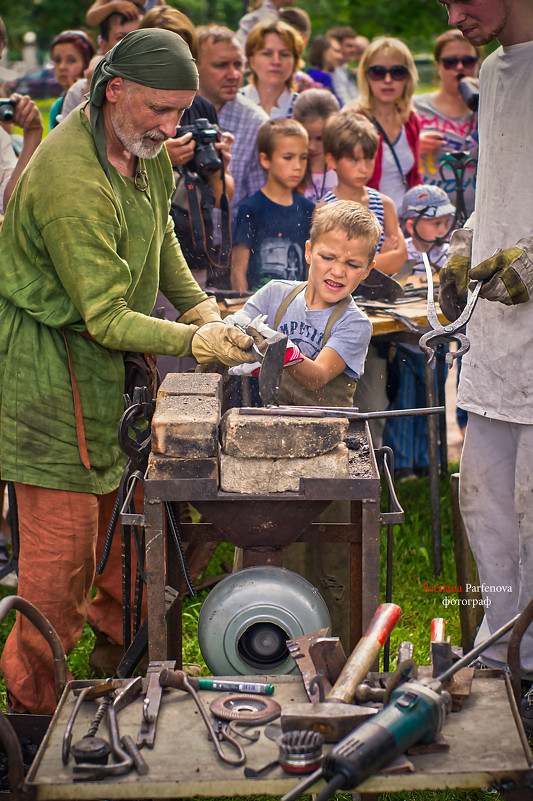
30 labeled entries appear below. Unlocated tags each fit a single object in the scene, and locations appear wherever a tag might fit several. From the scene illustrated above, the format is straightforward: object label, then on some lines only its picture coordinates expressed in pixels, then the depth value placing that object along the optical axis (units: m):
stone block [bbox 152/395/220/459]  4.47
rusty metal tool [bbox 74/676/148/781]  3.45
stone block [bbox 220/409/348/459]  4.45
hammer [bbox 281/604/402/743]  3.57
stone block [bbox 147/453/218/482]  4.51
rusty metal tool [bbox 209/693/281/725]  3.80
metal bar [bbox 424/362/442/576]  8.30
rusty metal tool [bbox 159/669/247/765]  3.54
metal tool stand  4.51
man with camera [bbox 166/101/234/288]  8.27
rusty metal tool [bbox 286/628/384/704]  3.79
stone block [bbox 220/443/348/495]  4.50
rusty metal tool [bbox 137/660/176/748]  3.65
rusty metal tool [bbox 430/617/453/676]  3.85
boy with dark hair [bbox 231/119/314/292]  8.79
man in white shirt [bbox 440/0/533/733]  5.29
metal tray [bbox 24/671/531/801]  3.41
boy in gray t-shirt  6.09
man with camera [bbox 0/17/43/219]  8.26
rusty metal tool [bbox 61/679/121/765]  3.69
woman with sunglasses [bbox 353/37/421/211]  10.77
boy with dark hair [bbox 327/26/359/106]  16.05
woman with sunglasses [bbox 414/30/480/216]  11.85
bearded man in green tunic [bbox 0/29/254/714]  5.16
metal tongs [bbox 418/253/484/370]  5.22
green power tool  3.23
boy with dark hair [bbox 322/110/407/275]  9.33
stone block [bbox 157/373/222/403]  4.88
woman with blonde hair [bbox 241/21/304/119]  11.20
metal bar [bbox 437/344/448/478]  9.17
